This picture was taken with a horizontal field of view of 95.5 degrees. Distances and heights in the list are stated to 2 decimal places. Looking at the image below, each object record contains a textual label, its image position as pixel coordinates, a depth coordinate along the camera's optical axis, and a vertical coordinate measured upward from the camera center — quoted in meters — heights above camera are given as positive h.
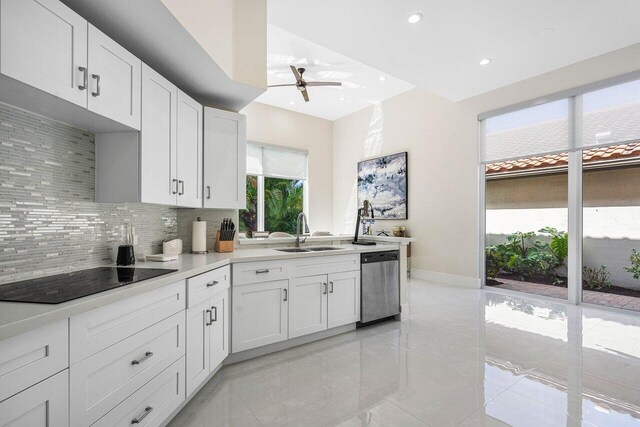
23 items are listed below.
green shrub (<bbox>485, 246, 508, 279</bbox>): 4.95 -0.76
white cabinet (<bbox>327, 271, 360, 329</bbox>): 2.82 -0.83
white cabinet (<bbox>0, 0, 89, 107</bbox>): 1.10 +0.70
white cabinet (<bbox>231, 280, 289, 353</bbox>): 2.29 -0.81
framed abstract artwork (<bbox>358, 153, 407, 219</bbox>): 6.16 +0.71
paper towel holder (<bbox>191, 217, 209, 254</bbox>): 2.64 -0.33
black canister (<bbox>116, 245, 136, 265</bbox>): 1.96 -0.28
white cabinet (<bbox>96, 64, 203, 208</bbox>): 1.84 +0.41
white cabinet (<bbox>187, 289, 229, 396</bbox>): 1.77 -0.82
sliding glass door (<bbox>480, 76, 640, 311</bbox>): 3.71 +0.29
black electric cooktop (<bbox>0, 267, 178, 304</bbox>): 1.11 -0.32
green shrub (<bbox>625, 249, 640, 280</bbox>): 3.66 -0.59
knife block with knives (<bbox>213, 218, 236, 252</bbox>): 2.75 -0.21
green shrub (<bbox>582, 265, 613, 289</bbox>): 3.90 -0.82
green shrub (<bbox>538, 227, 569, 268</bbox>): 4.20 -0.40
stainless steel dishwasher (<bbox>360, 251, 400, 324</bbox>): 3.07 -0.76
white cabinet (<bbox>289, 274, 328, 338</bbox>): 2.56 -0.81
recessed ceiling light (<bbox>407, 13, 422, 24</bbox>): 3.07 +2.13
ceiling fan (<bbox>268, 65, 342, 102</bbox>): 4.89 +2.29
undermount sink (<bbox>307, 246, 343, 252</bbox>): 3.16 -0.36
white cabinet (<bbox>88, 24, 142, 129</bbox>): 1.46 +0.74
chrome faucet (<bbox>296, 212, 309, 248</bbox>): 3.04 -0.19
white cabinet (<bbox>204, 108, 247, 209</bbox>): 2.61 +0.53
